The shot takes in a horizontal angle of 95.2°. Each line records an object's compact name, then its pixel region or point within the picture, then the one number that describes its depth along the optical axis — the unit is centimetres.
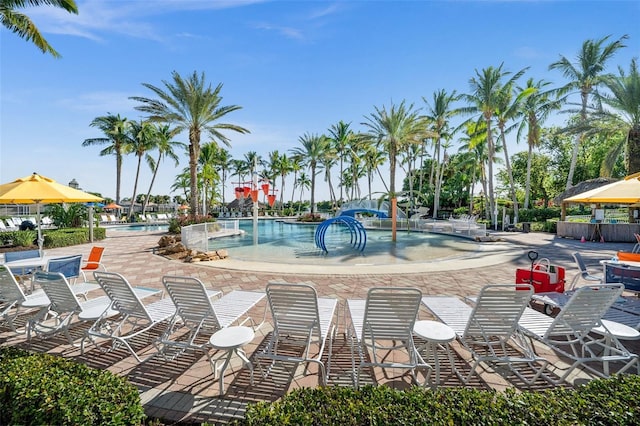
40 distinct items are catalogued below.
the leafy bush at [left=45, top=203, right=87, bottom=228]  1863
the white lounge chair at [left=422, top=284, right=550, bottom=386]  325
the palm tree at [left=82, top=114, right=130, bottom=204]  3660
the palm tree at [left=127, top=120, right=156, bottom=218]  3703
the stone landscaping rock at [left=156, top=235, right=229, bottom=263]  1119
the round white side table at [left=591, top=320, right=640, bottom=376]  350
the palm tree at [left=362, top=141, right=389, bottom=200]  4544
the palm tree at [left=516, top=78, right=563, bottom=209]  2664
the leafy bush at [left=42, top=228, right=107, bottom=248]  1466
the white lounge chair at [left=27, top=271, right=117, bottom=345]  405
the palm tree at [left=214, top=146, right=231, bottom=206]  5326
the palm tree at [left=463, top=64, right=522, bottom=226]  2564
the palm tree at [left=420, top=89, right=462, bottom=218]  3297
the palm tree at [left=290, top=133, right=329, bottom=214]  4381
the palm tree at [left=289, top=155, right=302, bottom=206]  5474
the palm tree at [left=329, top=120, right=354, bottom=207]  4191
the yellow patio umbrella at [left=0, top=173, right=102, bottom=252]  707
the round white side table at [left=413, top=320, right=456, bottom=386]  321
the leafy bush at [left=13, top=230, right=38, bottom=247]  1403
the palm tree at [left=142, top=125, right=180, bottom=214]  3850
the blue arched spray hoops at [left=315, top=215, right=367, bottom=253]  1545
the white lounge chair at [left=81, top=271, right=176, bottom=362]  379
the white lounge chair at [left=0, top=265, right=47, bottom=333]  447
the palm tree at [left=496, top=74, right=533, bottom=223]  2550
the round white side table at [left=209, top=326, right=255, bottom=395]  312
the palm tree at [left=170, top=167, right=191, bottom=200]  4483
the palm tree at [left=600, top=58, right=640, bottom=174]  1834
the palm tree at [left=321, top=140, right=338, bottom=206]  4562
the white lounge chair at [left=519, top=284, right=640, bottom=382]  335
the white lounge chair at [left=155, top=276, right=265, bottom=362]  356
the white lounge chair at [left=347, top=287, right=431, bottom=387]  318
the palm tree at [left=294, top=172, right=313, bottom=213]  7181
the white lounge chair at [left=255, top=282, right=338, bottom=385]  332
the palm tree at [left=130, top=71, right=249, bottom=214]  1970
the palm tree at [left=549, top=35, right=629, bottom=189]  2439
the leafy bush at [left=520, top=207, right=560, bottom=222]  2923
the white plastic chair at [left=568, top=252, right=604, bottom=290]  650
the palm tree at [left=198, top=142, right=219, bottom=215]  3225
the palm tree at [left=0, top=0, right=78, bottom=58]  1071
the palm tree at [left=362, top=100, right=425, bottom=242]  2519
